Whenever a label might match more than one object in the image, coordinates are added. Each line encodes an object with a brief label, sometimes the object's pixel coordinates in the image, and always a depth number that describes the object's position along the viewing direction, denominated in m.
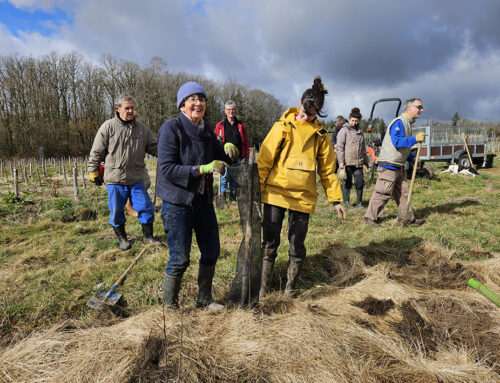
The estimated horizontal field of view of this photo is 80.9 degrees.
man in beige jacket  3.86
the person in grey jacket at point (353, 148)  6.16
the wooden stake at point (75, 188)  7.38
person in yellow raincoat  2.61
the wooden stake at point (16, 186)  6.71
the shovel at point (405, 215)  5.09
